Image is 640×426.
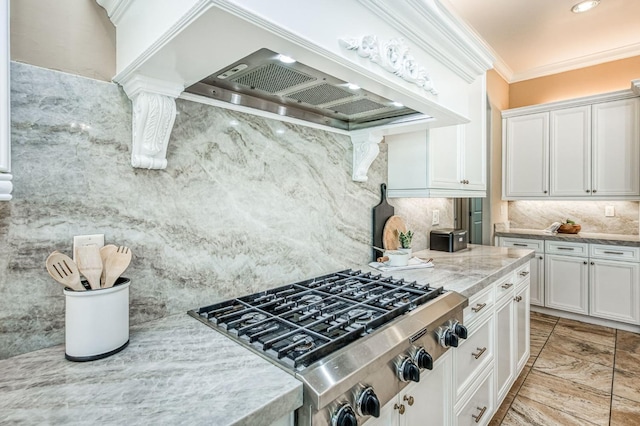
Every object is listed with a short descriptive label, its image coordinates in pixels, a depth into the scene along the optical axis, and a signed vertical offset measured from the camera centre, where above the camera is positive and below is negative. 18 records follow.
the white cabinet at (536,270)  3.68 -0.63
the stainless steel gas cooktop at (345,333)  0.83 -0.37
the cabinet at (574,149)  3.35 +0.68
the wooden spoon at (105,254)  0.92 -0.11
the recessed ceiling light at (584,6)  2.69 +1.68
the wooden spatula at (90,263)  0.87 -0.13
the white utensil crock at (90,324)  0.85 -0.28
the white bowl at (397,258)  1.93 -0.26
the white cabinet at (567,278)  3.45 -0.68
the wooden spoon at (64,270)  0.84 -0.15
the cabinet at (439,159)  2.09 +0.35
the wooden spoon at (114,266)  0.92 -0.15
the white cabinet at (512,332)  1.94 -0.75
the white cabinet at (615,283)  3.18 -0.68
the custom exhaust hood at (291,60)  0.81 +0.47
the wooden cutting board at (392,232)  2.14 -0.13
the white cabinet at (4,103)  0.68 +0.22
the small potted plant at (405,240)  2.06 -0.17
